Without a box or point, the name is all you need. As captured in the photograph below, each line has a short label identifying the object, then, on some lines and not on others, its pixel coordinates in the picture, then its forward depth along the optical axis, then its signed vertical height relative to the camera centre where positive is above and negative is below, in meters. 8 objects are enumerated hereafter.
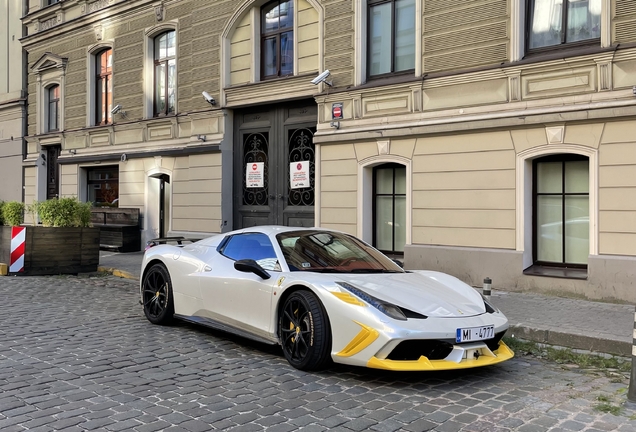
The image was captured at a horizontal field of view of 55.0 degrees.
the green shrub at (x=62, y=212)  12.77 -0.08
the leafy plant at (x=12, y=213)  13.41 -0.11
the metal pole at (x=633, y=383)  4.75 -1.33
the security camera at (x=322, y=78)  12.79 +2.78
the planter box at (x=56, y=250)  12.51 -0.87
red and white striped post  12.44 -0.83
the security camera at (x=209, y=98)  15.48 +2.82
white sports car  5.03 -0.86
